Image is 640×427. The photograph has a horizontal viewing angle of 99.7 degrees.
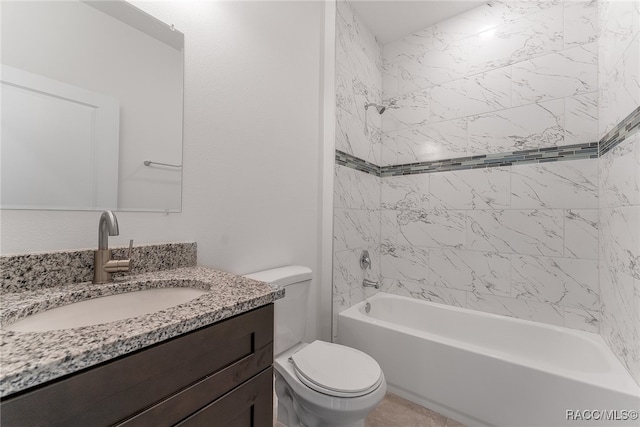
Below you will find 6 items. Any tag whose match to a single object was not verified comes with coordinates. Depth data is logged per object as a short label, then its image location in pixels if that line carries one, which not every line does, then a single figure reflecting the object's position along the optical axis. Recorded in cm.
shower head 240
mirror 80
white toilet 111
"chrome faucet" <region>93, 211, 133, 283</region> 86
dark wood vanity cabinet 44
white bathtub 124
